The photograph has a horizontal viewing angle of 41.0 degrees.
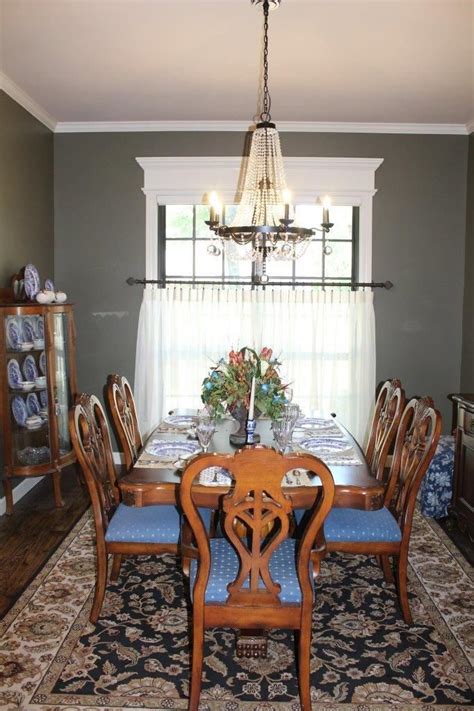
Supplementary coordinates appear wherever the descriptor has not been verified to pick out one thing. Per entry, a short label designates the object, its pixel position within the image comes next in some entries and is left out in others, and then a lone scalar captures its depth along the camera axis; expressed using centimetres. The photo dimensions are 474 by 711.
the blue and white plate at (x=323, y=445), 298
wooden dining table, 244
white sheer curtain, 500
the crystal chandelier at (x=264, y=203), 291
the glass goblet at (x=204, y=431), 280
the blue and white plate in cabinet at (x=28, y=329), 414
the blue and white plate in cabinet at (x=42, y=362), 425
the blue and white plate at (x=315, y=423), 350
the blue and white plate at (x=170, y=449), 289
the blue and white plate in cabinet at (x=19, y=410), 408
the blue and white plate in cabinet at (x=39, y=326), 420
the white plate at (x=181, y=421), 351
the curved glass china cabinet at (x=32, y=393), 400
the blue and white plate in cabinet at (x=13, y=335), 402
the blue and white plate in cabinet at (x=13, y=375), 404
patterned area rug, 229
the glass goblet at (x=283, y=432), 286
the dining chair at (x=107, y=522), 264
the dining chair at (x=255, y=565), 197
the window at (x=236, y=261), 513
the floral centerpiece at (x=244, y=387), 305
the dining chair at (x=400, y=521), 264
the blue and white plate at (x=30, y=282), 417
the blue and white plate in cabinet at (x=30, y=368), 419
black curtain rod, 493
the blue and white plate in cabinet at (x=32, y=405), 421
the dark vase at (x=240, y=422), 308
